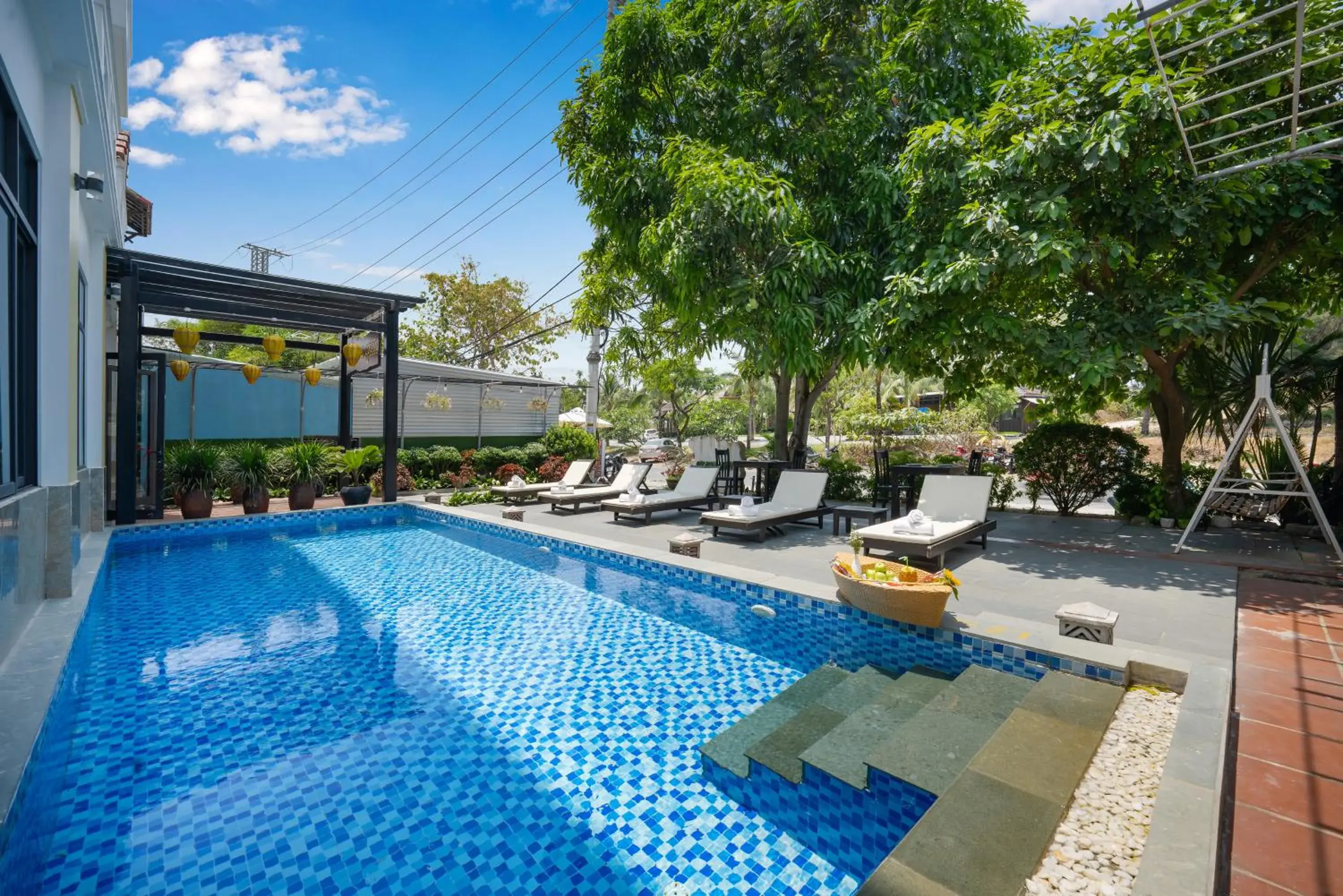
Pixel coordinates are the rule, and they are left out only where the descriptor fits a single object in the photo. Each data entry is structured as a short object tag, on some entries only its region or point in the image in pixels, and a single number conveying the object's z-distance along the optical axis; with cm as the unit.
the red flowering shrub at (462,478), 1455
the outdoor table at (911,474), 846
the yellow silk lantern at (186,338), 916
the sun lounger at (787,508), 834
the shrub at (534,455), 1628
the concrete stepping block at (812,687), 409
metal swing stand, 621
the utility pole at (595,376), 1560
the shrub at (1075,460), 987
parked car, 2529
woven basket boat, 437
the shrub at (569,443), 1680
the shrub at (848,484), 1239
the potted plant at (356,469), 1182
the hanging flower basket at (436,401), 1684
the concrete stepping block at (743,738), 336
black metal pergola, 913
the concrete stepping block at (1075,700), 324
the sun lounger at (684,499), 992
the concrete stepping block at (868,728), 311
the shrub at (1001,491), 1122
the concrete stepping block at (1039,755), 262
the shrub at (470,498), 1212
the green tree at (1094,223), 683
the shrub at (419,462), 1460
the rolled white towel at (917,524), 662
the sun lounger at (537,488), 1216
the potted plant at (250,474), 1055
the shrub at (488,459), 1555
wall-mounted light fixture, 542
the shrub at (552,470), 1535
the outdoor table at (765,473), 1104
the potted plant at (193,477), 989
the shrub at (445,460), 1505
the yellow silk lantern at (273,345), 1073
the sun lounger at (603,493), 1114
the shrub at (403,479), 1380
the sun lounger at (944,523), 637
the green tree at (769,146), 889
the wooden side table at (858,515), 871
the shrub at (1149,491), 932
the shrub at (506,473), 1456
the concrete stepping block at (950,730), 297
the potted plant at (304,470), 1123
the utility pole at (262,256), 3116
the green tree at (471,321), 2795
